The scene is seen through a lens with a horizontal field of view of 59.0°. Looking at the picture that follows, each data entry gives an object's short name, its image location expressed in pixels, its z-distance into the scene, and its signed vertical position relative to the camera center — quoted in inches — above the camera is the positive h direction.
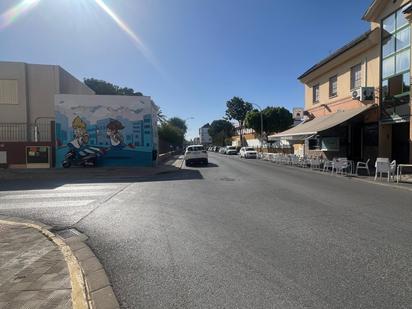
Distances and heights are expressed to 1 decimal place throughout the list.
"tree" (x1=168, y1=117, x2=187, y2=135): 3774.6 +216.5
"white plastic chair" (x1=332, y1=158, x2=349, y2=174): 741.3 -43.7
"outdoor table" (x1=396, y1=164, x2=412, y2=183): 589.7 -51.5
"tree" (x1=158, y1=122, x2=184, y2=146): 2018.6 +57.7
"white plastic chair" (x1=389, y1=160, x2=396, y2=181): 608.1 -42.5
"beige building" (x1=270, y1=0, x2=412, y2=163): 736.2 +111.9
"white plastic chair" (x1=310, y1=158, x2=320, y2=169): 898.9 -48.9
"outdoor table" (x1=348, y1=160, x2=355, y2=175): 762.2 -51.5
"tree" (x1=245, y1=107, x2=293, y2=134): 2317.9 +151.8
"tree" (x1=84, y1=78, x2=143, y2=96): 2618.1 +410.7
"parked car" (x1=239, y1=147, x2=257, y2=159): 1787.6 -53.2
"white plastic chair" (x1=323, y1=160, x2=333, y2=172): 818.8 -48.6
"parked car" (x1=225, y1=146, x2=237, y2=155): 2493.2 -52.5
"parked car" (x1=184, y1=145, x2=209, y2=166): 1168.8 -43.2
